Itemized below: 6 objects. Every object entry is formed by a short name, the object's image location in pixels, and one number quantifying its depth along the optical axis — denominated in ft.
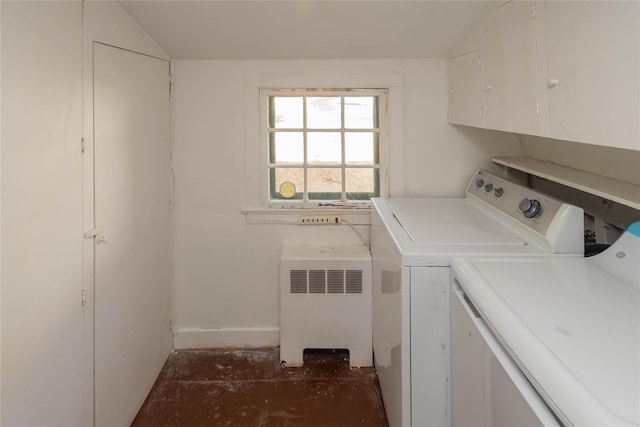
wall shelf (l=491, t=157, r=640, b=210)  4.61
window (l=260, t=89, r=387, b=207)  9.16
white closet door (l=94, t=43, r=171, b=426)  5.85
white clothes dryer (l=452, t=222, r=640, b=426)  2.57
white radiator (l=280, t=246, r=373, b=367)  8.25
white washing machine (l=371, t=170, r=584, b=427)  5.02
